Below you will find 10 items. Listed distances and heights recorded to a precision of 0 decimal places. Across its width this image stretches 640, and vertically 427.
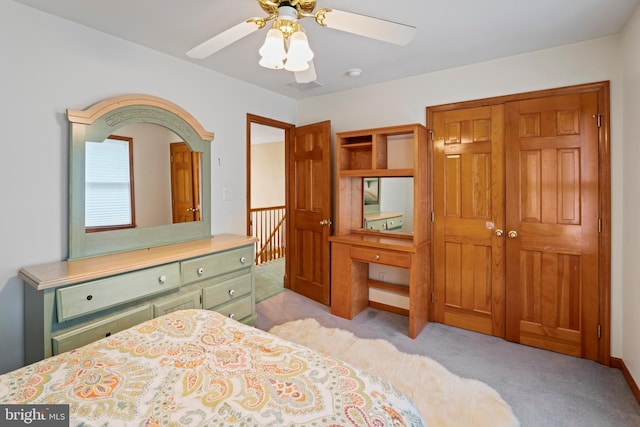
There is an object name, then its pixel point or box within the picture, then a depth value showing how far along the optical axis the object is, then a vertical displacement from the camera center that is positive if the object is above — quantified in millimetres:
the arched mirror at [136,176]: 2135 +290
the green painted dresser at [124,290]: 1666 -505
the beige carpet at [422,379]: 1804 -1182
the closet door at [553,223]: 2424 -104
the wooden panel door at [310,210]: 3539 +15
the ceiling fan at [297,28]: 1385 +868
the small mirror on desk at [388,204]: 3156 +77
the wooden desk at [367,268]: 2803 -586
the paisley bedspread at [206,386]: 872 -561
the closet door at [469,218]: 2783 -70
